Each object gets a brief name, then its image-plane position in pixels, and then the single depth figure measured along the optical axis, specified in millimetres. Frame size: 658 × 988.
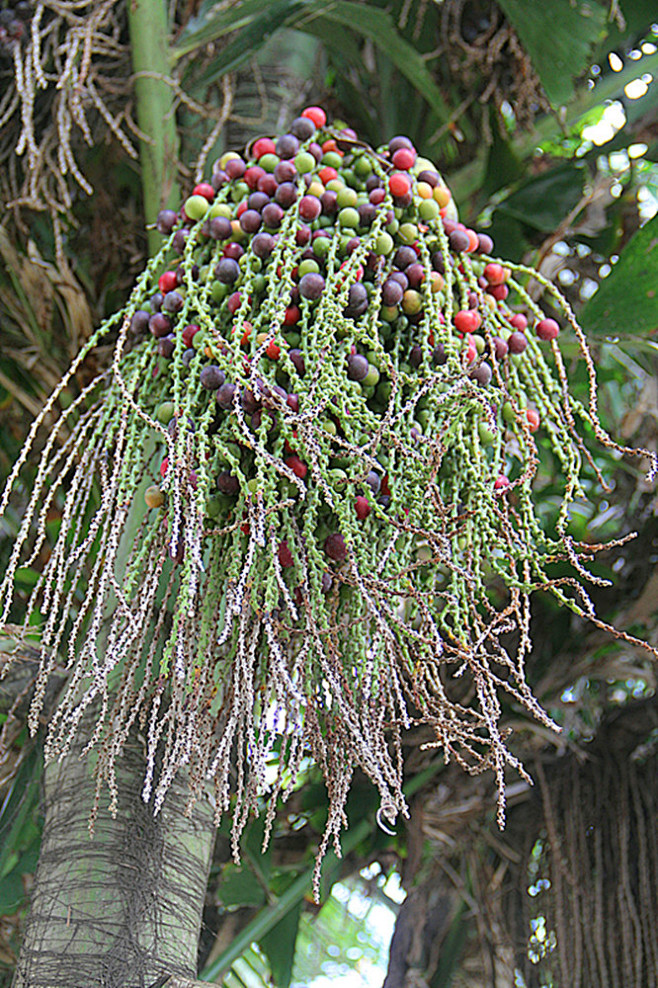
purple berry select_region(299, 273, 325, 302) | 1336
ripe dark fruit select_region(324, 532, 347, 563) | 1316
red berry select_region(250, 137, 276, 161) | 1404
